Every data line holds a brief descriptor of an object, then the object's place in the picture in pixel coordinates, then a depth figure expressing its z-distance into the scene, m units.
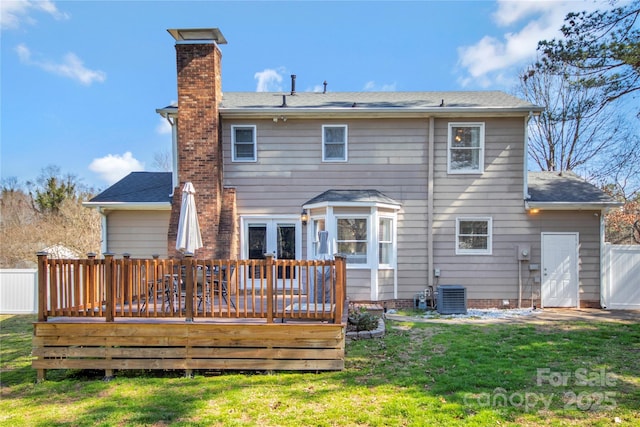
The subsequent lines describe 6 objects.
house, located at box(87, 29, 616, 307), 9.89
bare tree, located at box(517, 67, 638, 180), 17.52
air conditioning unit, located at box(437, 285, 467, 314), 9.41
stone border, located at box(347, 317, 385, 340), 6.76
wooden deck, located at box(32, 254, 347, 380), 5.16
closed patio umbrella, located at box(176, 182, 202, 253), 7.25
